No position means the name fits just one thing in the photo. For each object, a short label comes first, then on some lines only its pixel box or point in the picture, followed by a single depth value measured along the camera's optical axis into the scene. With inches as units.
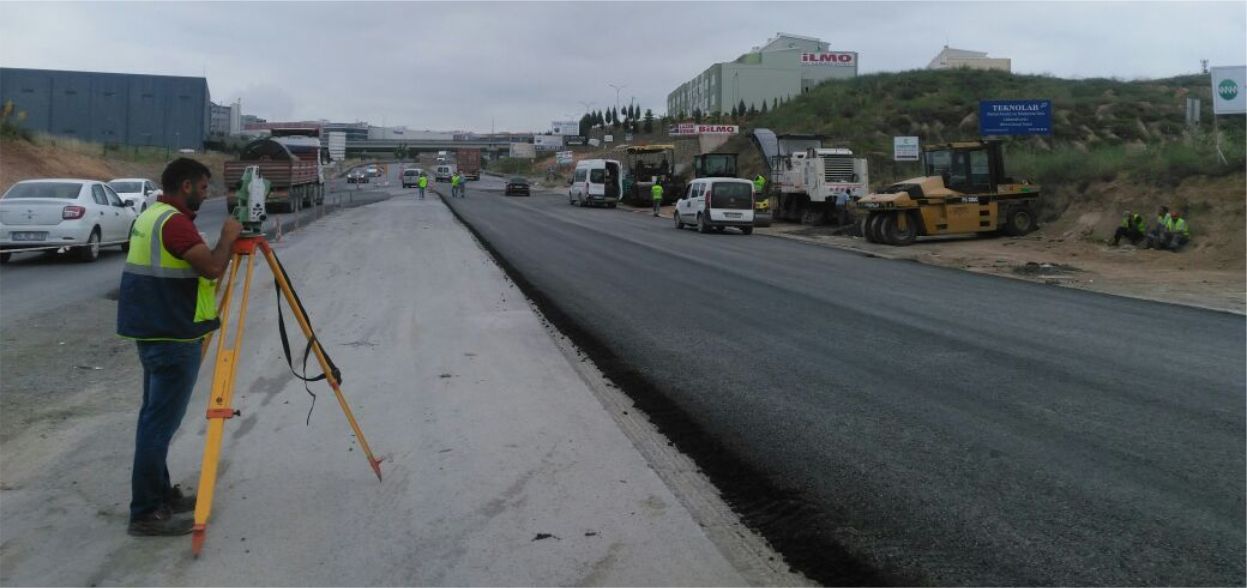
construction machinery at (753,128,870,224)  1328.7
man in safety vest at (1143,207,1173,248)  877.2
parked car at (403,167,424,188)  3159.5
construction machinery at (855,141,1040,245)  1050.7
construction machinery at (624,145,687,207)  2010.3
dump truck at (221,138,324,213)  1403.8
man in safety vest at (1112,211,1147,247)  928.3
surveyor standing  184.7
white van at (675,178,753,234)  1262.3
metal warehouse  2632.9
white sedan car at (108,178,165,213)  1081.3
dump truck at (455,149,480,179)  4057.6
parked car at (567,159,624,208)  2034.9
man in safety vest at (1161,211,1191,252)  869.2
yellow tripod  178.5
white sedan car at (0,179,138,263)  708.7
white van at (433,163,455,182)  3703.2
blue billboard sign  1270.9
